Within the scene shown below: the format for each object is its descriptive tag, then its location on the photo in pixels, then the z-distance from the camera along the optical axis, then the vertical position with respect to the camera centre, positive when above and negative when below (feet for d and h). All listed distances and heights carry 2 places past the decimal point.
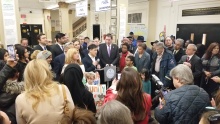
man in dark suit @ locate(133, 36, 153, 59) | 16.18 -1.21
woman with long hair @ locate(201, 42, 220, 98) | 11.57 -1.96
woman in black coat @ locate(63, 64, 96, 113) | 6.28 -1.67
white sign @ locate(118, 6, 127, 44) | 18.39 +1.71
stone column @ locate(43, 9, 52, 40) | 44.43 +4.11
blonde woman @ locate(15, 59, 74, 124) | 4.39 -1.56
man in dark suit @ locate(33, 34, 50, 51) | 13.72 -0.39
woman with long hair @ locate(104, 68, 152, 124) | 4.95 -1.64
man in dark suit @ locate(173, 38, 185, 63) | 14.05 -0.99
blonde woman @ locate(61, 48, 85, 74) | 8.53 -0.87
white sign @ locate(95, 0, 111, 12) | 17.17 +3.39
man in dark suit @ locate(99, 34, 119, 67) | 13.99 -1.21
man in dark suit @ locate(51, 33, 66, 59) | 13.19 -0.60
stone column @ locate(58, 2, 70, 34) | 31.78 +3.93
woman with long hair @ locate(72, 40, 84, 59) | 13.74 -0.47
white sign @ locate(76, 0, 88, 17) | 22.26 +3.92
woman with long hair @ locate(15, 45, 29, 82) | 8.28 -0.83
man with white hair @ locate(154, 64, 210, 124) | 5.21 -2.02
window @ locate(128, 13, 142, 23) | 32.96 +4.02
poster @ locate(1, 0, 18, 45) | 13.29 +1.33
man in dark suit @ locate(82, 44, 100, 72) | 11.50 -1.49
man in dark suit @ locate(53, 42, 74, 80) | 10.61 -1.59
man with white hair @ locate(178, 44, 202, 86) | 11.31 -1.55
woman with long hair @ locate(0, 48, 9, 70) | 9.65 -0.93
